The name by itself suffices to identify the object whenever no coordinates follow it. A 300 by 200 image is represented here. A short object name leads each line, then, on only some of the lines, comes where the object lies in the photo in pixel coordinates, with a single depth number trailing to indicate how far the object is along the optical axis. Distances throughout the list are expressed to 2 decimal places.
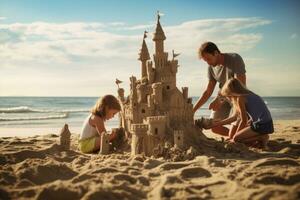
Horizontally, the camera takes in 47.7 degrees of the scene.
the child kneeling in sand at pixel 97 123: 7.27
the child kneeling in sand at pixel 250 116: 6.75
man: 7.41
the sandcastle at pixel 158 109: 6.44
